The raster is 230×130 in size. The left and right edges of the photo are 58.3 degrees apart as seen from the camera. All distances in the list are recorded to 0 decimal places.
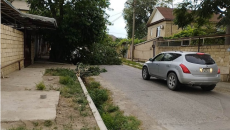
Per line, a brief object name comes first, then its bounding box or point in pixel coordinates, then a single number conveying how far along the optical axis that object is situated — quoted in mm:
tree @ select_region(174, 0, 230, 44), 11961
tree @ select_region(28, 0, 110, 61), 16531
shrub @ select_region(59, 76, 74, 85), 8273
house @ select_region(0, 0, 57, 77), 8945
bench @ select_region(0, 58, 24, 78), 8585
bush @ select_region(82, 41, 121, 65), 20156
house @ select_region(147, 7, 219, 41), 29797
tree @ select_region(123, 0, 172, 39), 45719
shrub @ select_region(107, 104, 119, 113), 5866
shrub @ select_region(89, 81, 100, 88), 8949
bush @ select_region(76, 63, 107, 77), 12648
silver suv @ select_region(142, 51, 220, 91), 7828
